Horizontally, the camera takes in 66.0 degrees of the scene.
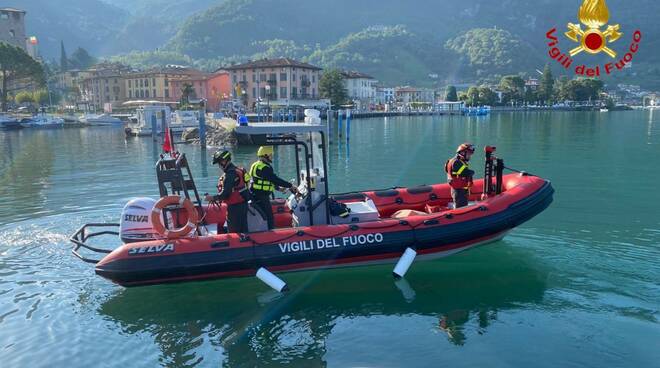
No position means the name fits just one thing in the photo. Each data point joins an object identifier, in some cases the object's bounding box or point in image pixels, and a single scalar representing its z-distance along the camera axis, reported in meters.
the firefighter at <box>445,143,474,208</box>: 8.22
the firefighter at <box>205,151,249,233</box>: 7.07
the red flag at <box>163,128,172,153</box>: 7.53
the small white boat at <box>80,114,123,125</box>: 56.38
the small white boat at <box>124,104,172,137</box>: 40.81
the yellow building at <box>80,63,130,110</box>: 80.75
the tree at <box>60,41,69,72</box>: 120.09
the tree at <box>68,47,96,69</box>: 133.80
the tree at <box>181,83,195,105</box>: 63.78
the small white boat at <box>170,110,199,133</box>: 42.38
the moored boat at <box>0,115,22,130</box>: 50.45
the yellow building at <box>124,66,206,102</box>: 77.00
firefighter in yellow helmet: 7.25
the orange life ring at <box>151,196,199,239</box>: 7.19
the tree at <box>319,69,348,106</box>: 73.31
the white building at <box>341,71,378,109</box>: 88.31
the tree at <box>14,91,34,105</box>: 70.62
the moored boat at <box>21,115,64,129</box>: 52.44
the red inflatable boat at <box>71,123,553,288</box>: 7.02
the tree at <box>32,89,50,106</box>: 72.69
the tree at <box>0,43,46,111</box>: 55.81
